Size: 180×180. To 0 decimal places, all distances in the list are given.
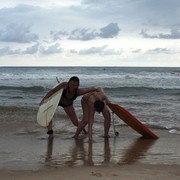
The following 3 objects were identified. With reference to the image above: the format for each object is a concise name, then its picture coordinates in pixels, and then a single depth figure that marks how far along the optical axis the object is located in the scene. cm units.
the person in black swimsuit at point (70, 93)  695
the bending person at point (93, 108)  684
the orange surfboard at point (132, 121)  718
